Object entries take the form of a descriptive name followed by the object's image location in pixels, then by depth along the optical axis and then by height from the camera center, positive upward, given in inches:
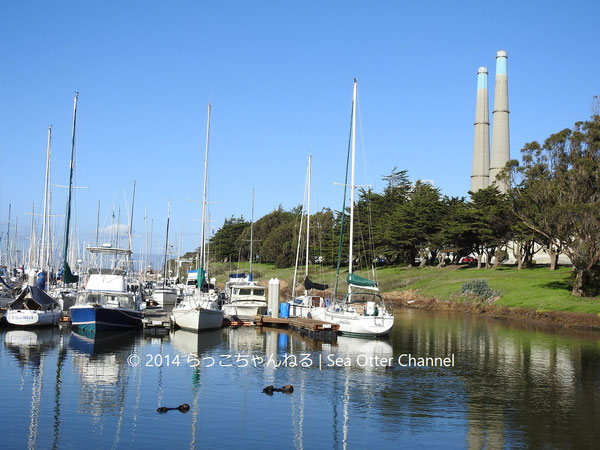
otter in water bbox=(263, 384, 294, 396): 1079.5 -186.0
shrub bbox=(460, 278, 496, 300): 2947.8 -16.9
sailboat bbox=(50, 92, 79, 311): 2196.1 -70.3
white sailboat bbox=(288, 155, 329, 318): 2306.8 -91.0
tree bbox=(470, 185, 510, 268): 3531.0 +355.9
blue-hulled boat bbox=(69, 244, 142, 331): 1780.3 -88.5
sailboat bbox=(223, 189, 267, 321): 2287.2 -90.2
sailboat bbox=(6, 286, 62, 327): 1861.5 -119.3
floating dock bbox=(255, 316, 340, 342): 1875.0 -146.2
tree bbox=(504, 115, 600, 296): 2480.3 +368.3
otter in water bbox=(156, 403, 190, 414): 940.0 -195.1
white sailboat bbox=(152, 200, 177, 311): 2977.4 -108.3
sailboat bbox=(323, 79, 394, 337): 1820.9 -101.3
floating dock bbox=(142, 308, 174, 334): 1952.5 -153.6
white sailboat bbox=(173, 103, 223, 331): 1909.4 -106.9
